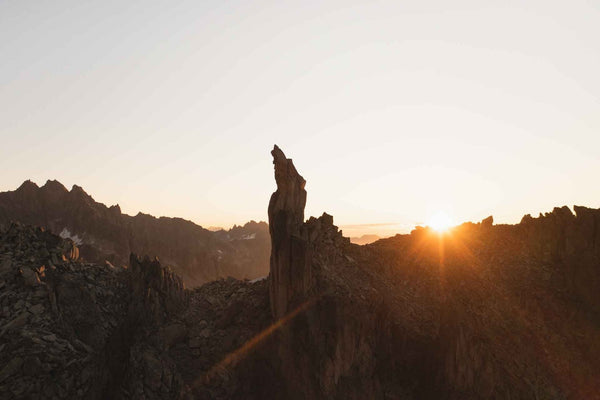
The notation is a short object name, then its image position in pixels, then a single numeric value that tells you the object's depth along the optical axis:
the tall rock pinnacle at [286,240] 32.44
